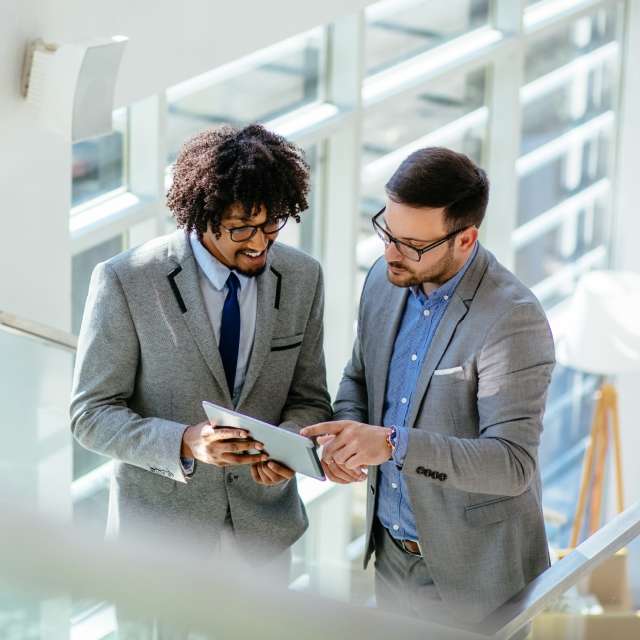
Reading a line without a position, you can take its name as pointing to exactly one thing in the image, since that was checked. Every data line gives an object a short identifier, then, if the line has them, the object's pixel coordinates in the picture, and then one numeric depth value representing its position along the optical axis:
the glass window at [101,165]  5.73
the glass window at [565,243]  9.62
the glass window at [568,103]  9.18
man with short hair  2.74
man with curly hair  2.80
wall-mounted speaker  4.12
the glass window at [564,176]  9.36
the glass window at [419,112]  7.75
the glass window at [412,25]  7.48
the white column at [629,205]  9.72
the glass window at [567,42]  8.91
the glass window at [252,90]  6.32
